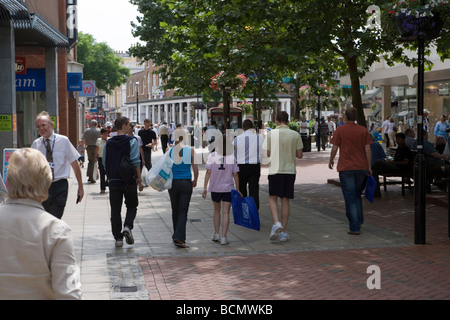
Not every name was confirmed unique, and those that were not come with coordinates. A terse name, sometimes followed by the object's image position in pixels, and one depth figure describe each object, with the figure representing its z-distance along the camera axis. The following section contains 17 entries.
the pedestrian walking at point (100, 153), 16.36
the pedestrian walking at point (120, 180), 9.20
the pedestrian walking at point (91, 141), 19.47
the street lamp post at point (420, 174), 9.11
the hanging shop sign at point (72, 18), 26.20
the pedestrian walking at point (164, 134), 33.50
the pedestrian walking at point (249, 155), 11.11
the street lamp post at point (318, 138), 34.44
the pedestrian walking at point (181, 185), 9.05
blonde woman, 3.07
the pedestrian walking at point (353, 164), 10.05
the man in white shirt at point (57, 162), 7.70
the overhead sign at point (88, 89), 32.81
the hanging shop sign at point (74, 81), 26.80
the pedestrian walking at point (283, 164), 9.70
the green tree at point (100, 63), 74.69
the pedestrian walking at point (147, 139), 18.52
